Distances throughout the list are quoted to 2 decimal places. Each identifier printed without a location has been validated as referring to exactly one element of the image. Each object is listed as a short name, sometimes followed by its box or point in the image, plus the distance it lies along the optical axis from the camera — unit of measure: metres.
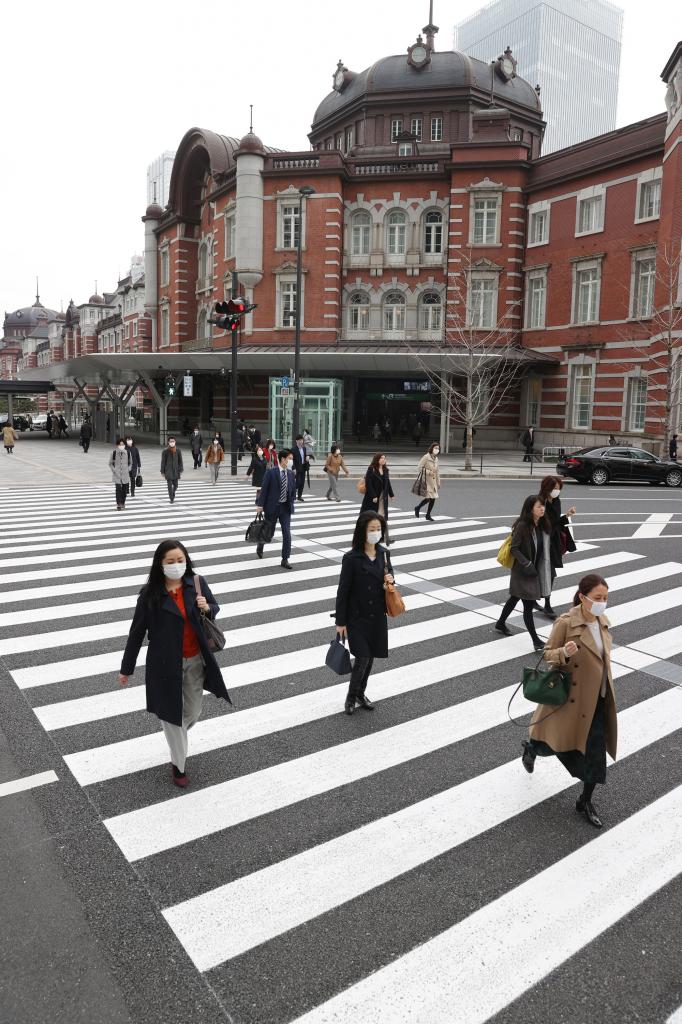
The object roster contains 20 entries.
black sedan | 25.66
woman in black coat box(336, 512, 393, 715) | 5.88
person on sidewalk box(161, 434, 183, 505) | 18.16
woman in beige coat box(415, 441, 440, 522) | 15.30
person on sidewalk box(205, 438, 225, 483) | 22.69
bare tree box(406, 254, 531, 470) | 35.50
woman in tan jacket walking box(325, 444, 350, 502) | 18.38
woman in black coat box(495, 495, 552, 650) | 7.63
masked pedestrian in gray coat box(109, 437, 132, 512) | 17.25
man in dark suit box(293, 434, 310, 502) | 17.52
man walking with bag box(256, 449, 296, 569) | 11.48
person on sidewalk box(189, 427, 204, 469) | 28.75
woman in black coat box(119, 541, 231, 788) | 4.70
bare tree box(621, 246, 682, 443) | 28.78
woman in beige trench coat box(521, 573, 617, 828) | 4.45
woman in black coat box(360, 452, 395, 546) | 12.34
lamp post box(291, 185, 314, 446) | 27.26
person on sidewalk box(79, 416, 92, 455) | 36.16
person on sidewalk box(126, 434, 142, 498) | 18.23
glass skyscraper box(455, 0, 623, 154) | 144.62
